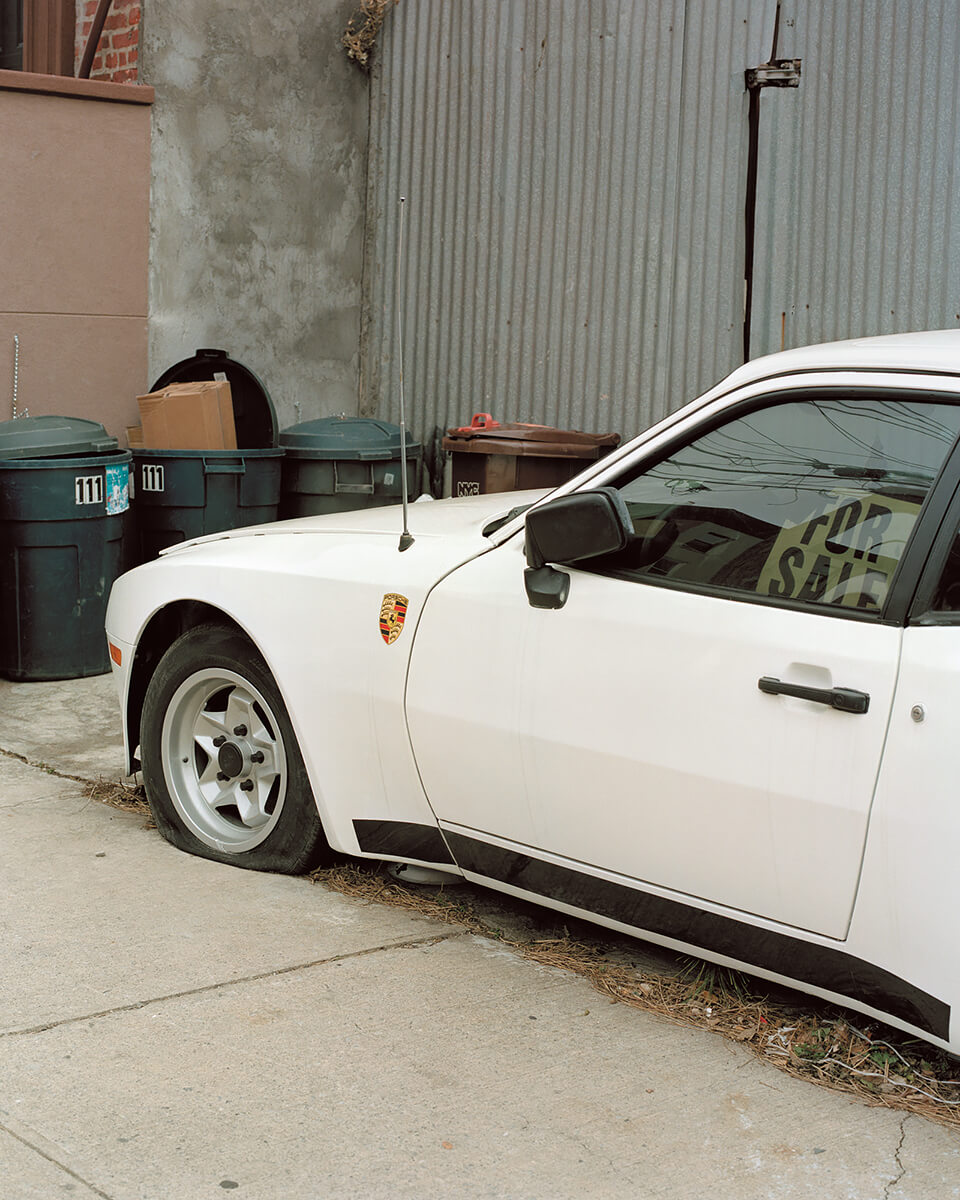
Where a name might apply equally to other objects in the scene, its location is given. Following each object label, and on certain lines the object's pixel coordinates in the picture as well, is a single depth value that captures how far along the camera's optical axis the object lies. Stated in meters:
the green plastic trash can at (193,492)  7.88
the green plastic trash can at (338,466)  8.36
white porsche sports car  3.04
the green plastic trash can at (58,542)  7.12
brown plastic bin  7.85
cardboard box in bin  8.09
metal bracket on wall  7.61
